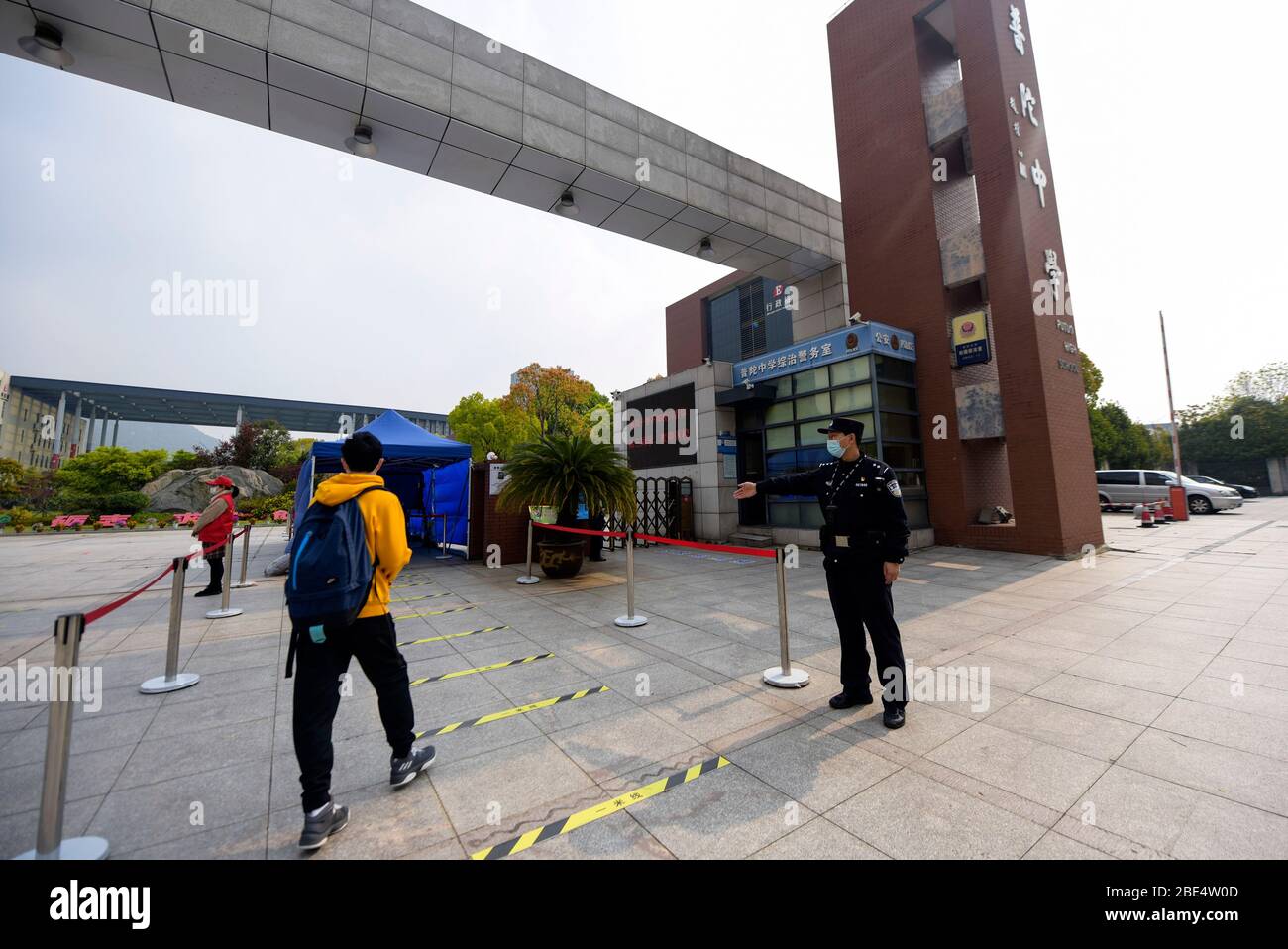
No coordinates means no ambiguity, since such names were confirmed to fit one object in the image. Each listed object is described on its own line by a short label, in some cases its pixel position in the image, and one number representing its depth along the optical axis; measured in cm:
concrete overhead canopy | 735
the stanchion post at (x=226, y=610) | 649
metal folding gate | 1506
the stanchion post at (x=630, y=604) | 583
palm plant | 892
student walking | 234
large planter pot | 899
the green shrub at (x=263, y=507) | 2578
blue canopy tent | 1041
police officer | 347
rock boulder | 2810
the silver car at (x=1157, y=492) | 1814
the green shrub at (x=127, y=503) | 2491
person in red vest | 742
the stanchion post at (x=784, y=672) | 402
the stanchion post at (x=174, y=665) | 407
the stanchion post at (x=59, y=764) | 207
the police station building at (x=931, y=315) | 1102
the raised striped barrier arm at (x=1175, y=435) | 2089
